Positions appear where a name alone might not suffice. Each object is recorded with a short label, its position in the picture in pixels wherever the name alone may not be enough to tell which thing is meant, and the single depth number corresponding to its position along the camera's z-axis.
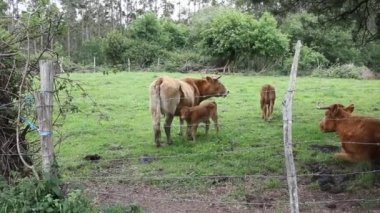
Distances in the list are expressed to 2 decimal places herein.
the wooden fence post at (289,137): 4.73
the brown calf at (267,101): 13.01
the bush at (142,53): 42.16
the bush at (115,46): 43.16
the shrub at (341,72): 30.25
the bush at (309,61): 35.66
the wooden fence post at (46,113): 5.11
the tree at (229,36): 34.44
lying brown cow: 8.12
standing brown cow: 10.41
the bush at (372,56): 41.58
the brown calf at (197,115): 10.72
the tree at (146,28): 46.12
